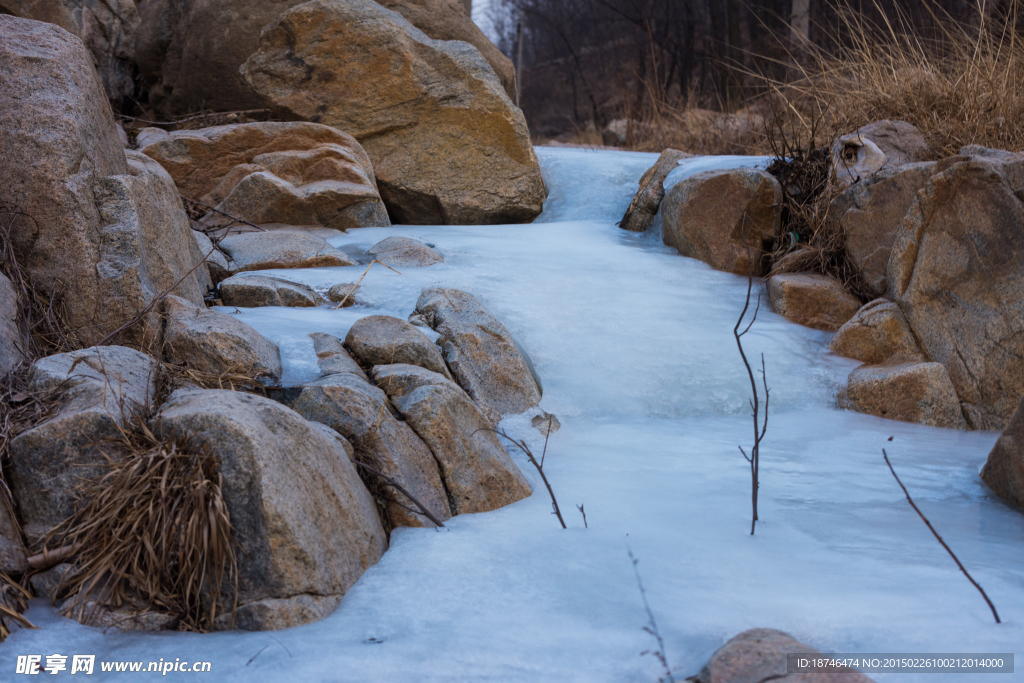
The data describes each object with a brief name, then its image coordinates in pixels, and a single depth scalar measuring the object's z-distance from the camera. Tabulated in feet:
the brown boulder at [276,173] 14.07
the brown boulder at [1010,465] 7.73
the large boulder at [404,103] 17.61
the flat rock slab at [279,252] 11.94
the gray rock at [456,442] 7.53
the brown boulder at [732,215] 15.15
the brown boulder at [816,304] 13.28
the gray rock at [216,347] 7.42
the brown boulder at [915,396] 10.91
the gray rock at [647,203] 17.54
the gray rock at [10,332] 6.61
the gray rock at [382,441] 7.02
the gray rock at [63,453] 5.63
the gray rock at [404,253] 12.91
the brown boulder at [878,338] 12.01
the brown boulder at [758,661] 4.33
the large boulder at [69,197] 7.58
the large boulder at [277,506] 5.28
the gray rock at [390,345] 8.57
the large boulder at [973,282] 11.12
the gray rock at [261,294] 10.07
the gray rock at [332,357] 8.03
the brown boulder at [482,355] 9.52
